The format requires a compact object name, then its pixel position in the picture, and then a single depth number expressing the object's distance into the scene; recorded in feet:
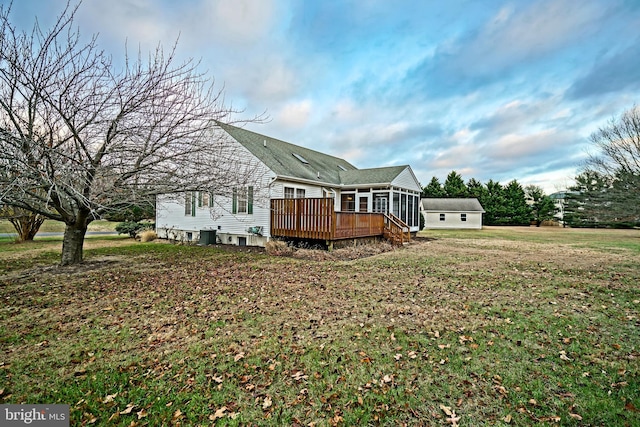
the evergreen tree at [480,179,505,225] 130.41
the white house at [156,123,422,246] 43.68
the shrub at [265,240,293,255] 38.04
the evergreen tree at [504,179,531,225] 129.90
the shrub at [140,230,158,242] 52.60
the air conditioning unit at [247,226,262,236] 43.93
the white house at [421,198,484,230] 111.24
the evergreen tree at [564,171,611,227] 70.09
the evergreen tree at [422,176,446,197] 136.87
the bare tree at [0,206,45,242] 48.03
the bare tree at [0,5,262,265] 19.90
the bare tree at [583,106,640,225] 59.36
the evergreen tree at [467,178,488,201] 132.67
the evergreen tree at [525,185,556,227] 133.49
